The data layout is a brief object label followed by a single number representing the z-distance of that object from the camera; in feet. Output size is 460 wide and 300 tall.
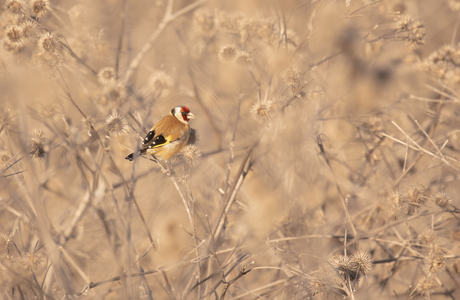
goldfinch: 29.26
